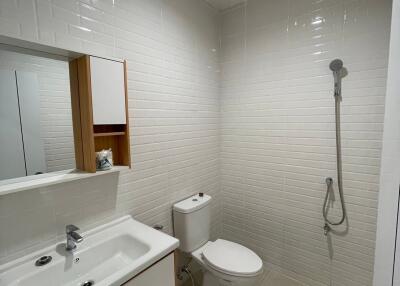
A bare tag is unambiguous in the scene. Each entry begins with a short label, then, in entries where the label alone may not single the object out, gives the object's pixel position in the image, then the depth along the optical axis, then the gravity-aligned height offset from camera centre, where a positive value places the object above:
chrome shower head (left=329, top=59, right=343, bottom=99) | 1.55 +0.34
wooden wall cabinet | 1.10 +0.12
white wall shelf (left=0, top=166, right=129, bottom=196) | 0.88 -0.25
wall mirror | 0.96 +0.06
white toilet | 1.46 -1.00
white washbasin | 0.94 -0.65
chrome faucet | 1.07 -0.55
